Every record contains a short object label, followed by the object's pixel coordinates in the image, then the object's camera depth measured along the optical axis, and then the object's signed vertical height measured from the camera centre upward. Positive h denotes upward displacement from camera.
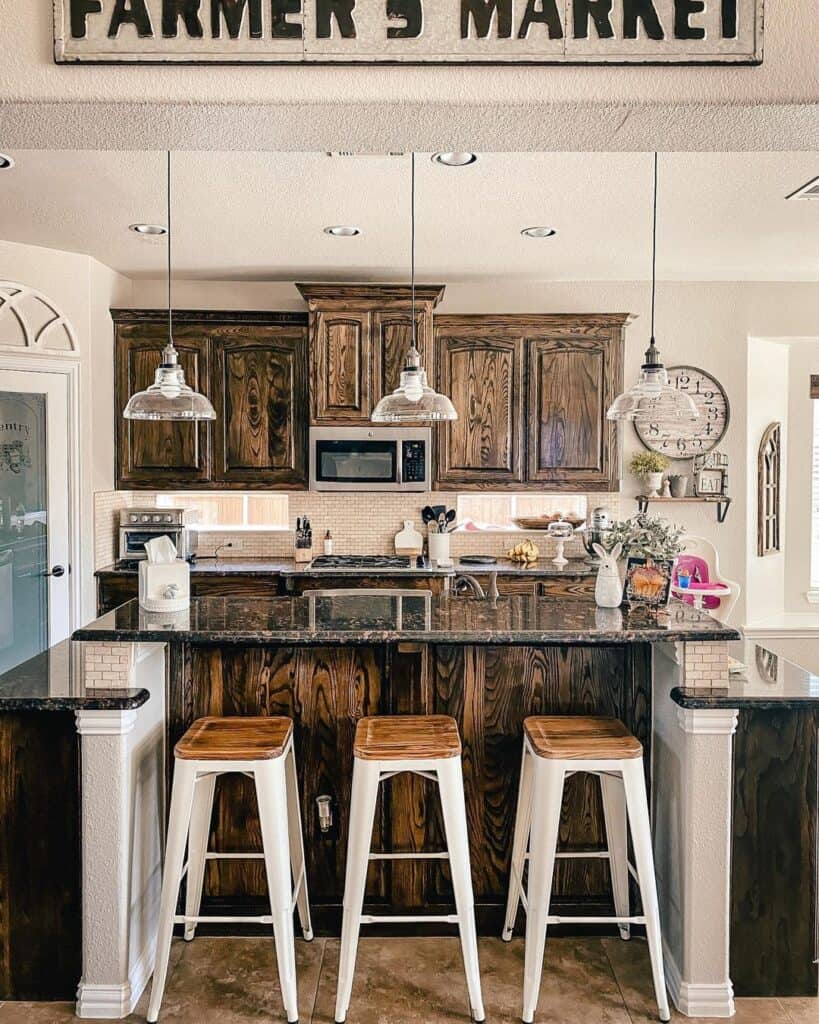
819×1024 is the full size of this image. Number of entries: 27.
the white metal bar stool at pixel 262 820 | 2.19 -0.90
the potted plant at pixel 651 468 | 5.10 +0.16
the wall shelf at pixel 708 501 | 5.12 -0.05
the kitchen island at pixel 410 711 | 2.66 -0.73
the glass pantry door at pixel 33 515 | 4.26 -0.13
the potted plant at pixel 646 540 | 2.68 -0.16
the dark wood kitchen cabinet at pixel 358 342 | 4.78 +0.90
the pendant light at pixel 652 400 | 2.81 +0.34
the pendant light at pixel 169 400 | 2.83 +0.33
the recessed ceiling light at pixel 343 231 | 4.05 +1.34
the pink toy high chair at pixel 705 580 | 3.89 -0.48
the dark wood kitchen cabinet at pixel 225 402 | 4.93 +0.56
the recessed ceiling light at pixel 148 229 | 4.06 +1.34
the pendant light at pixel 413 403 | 2.95 +0.34
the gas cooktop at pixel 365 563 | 4.80 -0.43
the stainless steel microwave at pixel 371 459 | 4.88 +0.21
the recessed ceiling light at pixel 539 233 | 4.08 +1.34
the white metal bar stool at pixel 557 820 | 2.20 -0.91
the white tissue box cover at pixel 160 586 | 2.62 -0.31
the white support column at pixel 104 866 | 2.27 -1.07
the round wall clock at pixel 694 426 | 5.16 +0.44
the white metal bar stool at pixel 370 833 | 2.18 -0.93
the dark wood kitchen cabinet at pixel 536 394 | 4.93 +0.61
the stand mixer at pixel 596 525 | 4.94 -0.20
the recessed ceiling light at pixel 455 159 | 3.10 +1.30
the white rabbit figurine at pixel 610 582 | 2.71 -0.30
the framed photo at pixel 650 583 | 2.63 -0.30
